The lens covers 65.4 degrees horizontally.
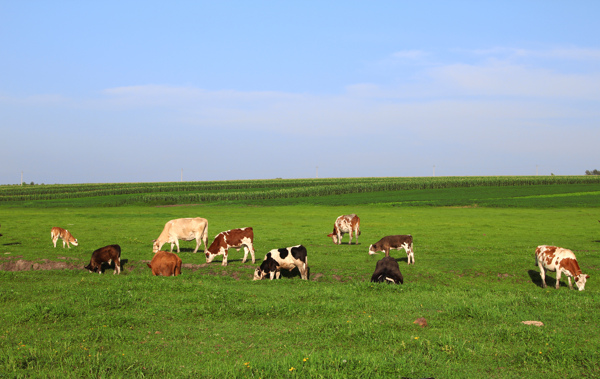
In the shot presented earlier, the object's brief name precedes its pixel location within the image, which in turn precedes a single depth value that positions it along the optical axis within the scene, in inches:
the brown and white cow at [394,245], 890.1
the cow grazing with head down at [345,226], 1157.1
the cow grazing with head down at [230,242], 887.1
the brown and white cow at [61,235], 1112.8
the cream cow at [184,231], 1020.5
